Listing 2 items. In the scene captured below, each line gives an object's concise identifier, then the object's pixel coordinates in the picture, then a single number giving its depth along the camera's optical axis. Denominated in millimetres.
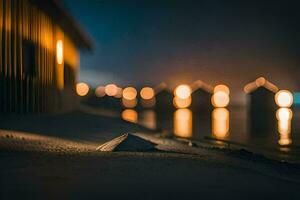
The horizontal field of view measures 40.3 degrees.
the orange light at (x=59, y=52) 25259
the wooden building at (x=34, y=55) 15734
